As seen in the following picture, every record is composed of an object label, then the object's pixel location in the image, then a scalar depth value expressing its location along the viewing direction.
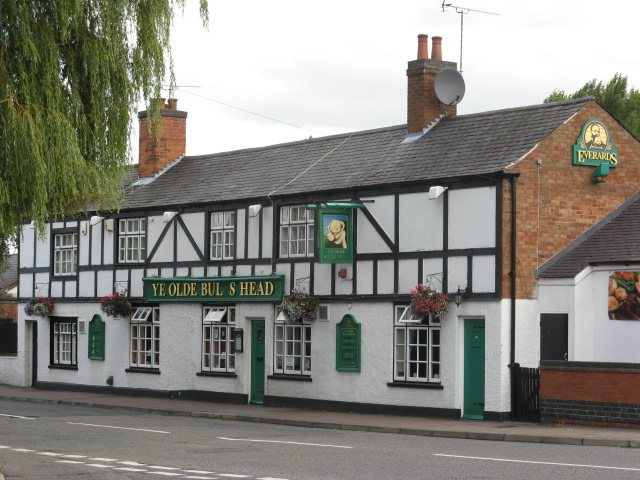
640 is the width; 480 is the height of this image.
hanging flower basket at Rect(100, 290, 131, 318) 30.58
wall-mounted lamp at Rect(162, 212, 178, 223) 29.25
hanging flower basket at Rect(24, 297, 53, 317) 33.16
